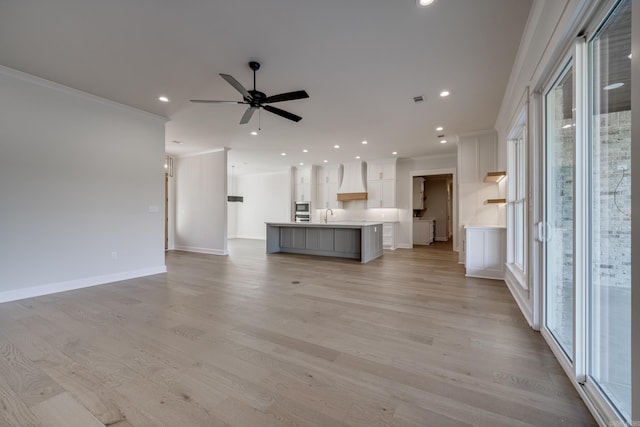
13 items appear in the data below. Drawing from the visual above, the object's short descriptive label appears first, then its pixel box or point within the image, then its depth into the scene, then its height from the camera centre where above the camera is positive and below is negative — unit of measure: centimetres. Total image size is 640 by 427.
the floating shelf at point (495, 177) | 442 +63
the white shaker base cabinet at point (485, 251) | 434 -67
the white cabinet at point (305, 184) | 989 +108
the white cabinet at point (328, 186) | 958 +97
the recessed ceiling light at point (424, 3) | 219 +175
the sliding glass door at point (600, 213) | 134 -1
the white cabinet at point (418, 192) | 982 +76
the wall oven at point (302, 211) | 992 +3
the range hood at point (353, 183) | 890 +101
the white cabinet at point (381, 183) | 839 +92
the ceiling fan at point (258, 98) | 298 +135
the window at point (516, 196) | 373 +22
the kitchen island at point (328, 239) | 608 -70
